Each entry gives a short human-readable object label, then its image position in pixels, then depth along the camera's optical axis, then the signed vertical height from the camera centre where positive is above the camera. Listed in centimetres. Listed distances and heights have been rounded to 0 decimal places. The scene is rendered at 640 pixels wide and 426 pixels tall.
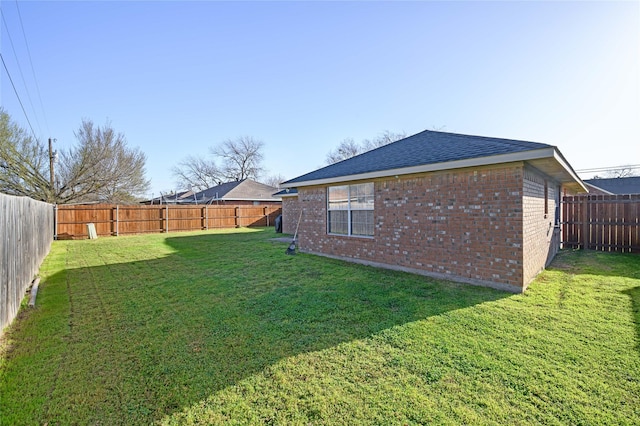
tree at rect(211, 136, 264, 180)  4591 +888
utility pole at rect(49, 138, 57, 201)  1847 +311
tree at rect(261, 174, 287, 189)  5728 +651
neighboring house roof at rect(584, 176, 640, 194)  2341 +198
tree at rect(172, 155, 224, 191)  4791 +650
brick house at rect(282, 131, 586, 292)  545 +6
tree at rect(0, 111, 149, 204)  1711 +308
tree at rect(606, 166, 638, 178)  3662 +453
